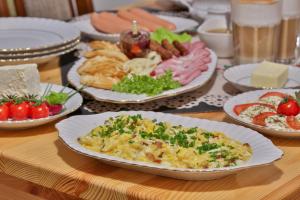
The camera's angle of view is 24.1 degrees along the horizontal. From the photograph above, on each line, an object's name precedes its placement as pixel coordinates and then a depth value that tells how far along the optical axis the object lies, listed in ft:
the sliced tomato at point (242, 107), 3.72
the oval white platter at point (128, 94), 4.01
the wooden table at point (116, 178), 3.01
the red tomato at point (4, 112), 3.75
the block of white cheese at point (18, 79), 3.89
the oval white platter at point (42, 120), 3.68
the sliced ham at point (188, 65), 4.31
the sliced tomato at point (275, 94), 3.88
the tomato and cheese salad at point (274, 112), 3.52
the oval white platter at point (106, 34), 5.35
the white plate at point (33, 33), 4.92
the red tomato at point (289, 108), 3.56
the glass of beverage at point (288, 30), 4.78
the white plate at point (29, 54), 4.62
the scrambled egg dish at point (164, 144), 3.09
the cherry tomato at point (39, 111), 3.75
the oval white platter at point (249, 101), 3.44
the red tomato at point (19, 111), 3.75
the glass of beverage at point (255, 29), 4.57
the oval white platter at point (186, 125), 2.99
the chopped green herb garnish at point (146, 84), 4.10
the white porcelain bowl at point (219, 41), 4.96
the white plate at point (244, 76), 4.23
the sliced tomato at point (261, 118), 3.54
